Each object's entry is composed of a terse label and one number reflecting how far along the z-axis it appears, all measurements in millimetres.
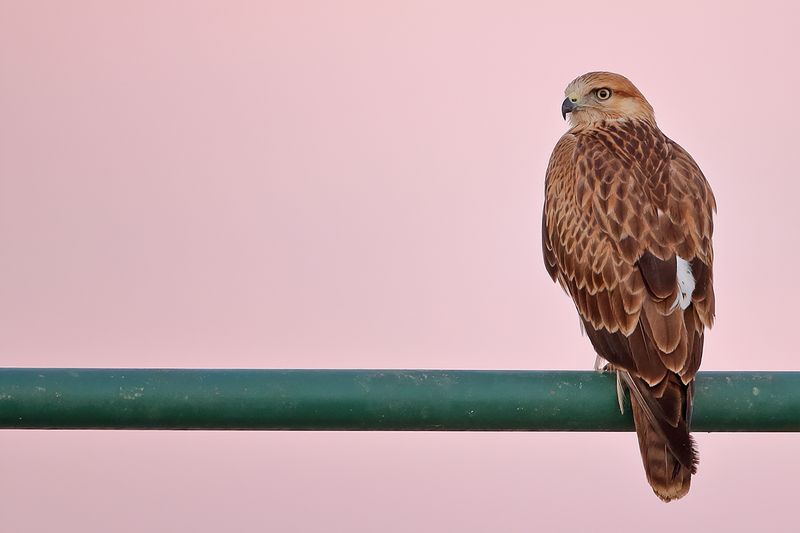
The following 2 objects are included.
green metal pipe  8453
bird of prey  11062
